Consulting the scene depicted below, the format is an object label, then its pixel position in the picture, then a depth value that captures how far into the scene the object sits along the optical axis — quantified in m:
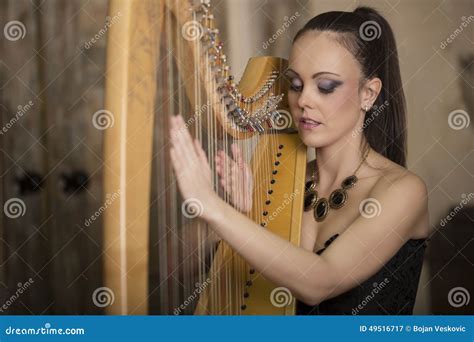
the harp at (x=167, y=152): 0.57
